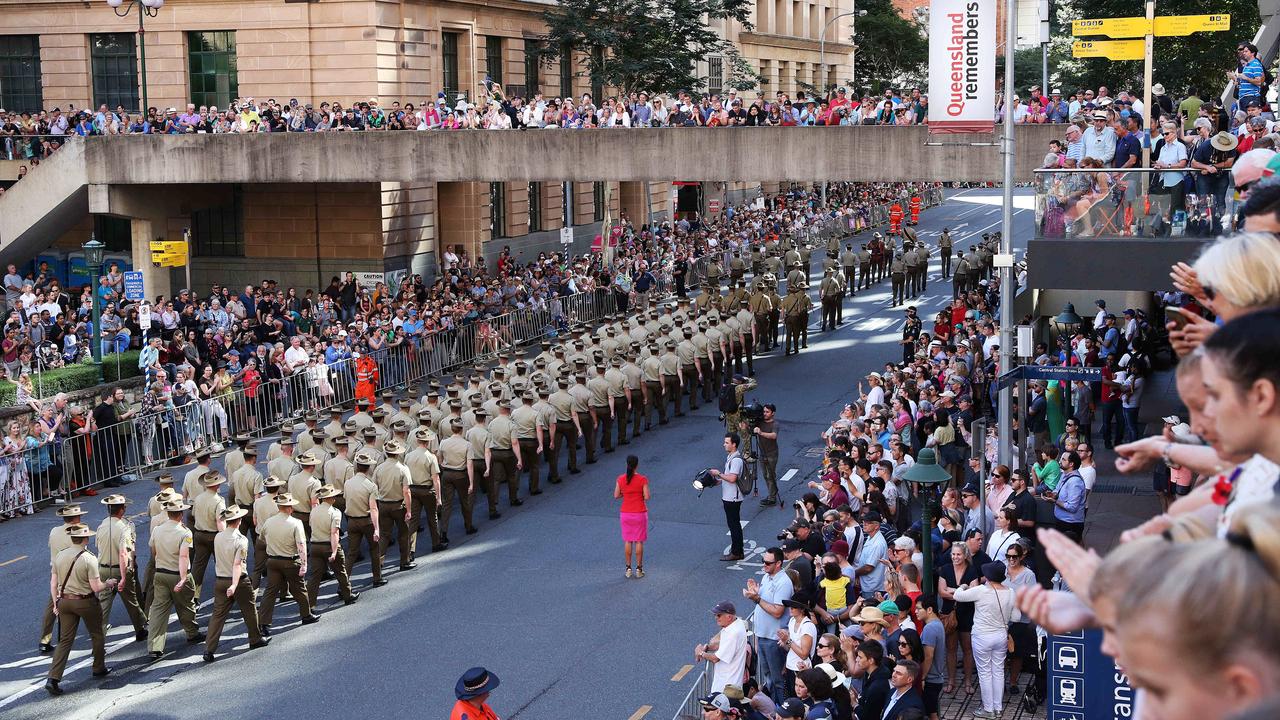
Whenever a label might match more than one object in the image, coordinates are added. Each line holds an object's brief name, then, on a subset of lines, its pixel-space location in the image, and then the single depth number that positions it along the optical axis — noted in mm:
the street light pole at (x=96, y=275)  28600
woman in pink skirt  17672
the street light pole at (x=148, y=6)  30734
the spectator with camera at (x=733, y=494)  18062
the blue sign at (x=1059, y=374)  16688
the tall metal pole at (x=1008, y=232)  20188
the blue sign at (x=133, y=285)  28562
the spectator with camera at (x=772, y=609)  12906
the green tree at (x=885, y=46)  86500
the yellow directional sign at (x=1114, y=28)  22019
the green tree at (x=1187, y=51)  47594
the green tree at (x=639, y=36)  48688
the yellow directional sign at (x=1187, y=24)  22648
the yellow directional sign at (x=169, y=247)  31625
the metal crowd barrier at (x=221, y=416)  22062
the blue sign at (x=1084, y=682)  10281
